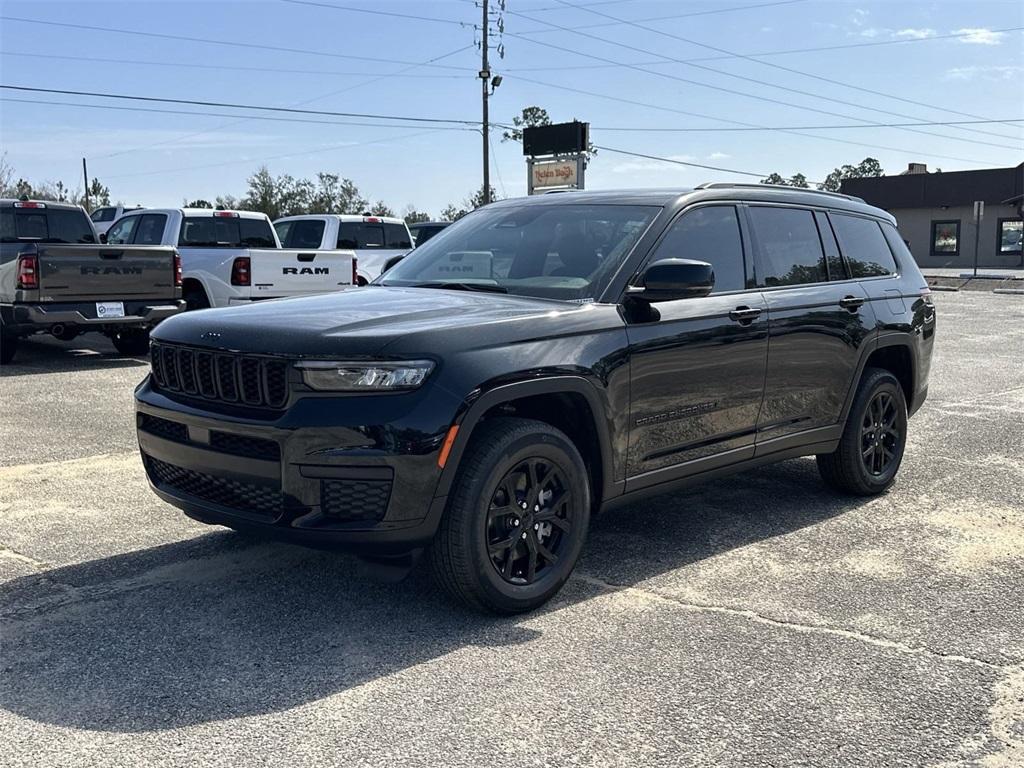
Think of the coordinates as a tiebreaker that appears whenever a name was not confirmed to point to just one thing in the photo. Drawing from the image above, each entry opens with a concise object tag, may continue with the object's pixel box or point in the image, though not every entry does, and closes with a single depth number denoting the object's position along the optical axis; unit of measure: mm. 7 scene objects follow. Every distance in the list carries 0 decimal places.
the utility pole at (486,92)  42344
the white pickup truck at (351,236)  16328
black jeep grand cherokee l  3764
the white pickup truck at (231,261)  13031
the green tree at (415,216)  63169
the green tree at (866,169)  137500
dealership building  50844
